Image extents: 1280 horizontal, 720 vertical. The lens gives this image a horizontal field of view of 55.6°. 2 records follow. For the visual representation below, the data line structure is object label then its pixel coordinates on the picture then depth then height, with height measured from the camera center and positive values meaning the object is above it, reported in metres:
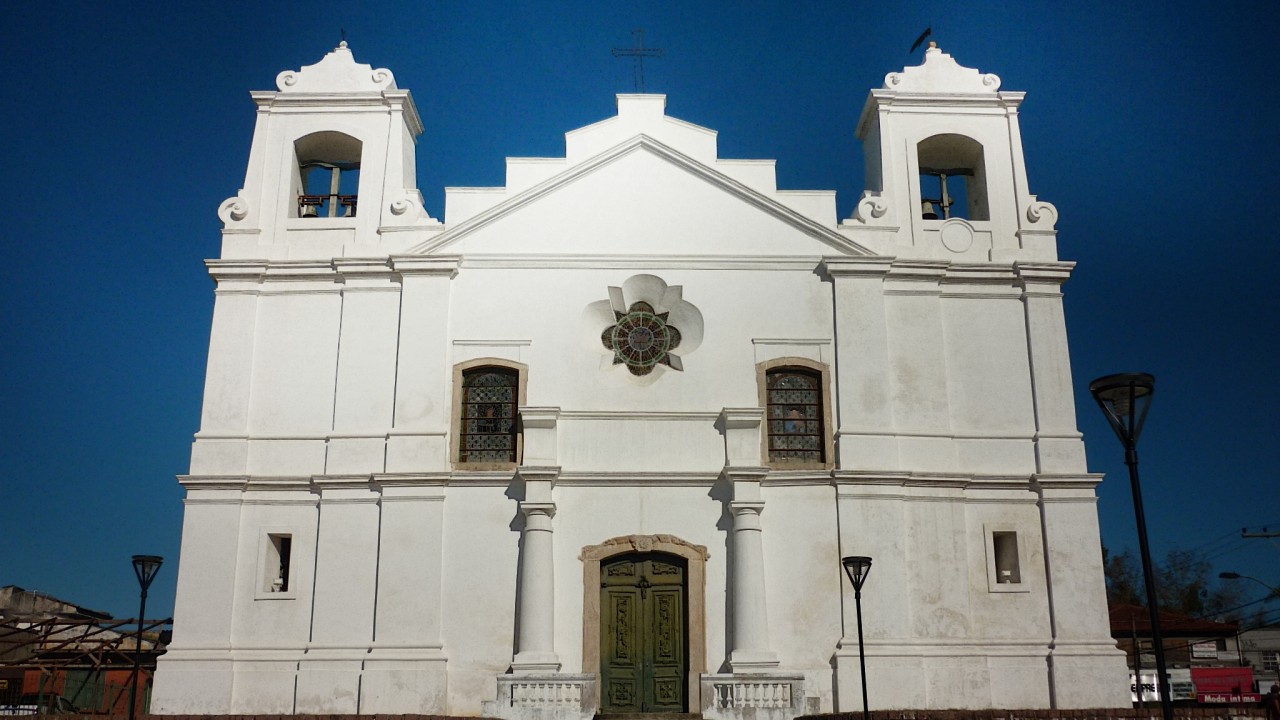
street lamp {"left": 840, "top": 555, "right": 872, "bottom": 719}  17.33 +1.77
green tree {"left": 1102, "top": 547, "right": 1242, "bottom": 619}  55.16 +4.59
